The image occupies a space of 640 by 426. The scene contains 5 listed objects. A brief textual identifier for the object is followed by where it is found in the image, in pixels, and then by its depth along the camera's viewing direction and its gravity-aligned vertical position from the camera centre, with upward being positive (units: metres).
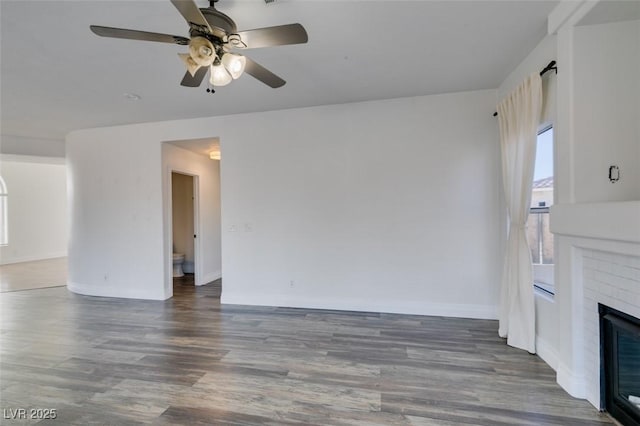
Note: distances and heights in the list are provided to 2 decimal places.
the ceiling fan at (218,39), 1.73 +1.07
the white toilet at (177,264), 6.29 -1.12
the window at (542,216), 2.73 -0.09
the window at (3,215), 8.11 +0.03
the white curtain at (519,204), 2.64 +0.03
